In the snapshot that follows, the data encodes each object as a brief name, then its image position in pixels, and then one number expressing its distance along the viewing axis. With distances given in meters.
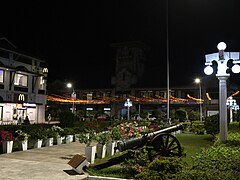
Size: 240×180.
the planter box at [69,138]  18.42
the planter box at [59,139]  17.38
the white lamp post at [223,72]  10.56
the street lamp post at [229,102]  32.89
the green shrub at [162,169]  6.90
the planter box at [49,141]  16.21
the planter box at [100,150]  12.44
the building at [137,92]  56.72
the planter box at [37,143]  15.27
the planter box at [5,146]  13.40
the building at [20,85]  35.22
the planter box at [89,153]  11.30
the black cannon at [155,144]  8.70
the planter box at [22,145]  14.33
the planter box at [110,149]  13.18
